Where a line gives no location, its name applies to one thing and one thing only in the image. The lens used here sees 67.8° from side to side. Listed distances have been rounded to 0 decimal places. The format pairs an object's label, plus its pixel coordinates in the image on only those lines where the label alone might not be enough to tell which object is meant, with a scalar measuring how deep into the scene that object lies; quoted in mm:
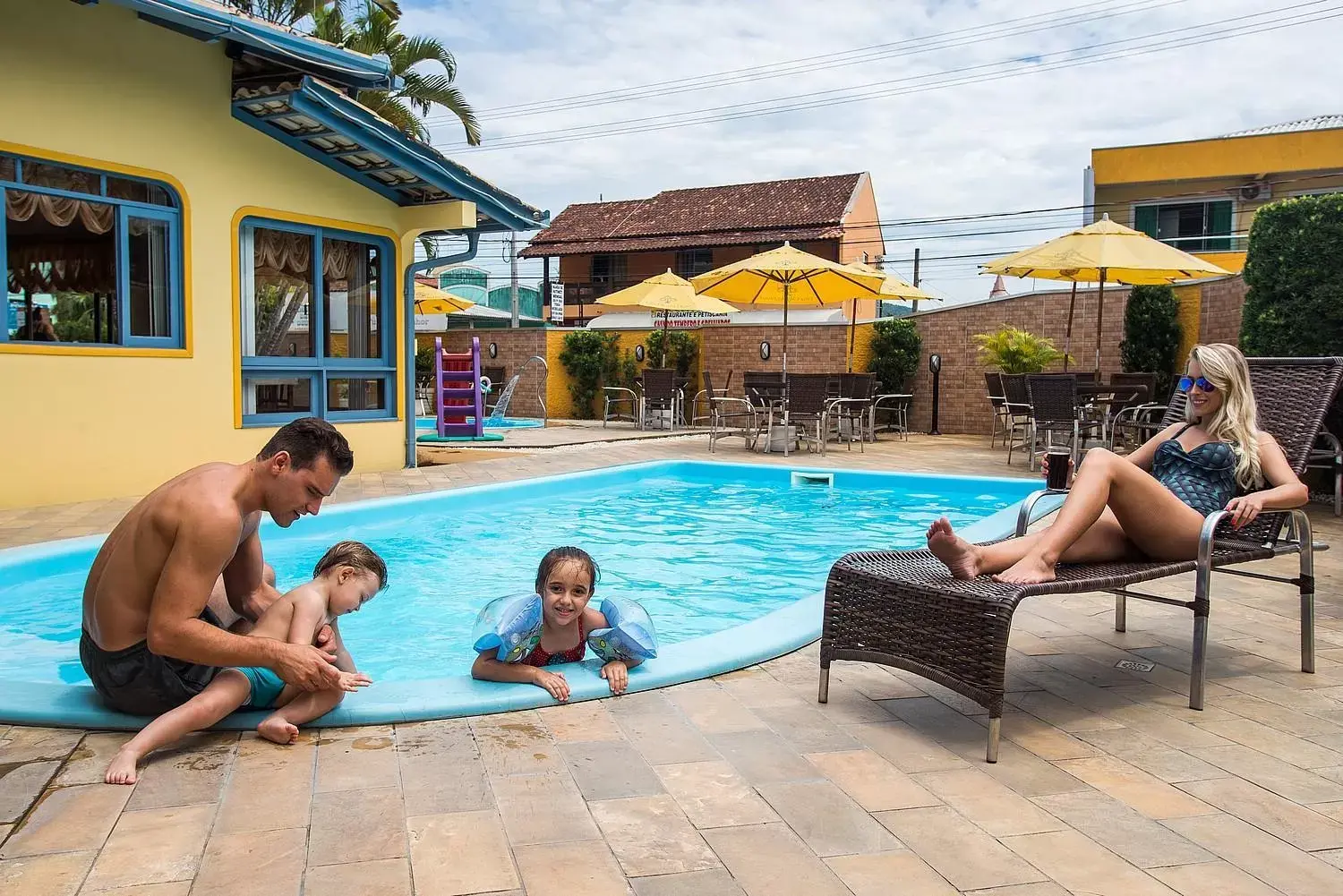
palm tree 16156
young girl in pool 3137
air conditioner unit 20938
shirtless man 2453
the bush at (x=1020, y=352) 13314
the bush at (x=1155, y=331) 13008
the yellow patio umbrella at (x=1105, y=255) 9258
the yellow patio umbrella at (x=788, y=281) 12578
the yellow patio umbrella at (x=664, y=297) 14664
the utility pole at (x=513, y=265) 28052
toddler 2600
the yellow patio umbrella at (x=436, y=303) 19766
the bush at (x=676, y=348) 17781
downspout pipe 9812
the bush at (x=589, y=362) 18438
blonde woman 3104
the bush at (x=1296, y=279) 7262
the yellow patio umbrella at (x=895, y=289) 14133
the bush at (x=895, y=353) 15562
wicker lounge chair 2662
